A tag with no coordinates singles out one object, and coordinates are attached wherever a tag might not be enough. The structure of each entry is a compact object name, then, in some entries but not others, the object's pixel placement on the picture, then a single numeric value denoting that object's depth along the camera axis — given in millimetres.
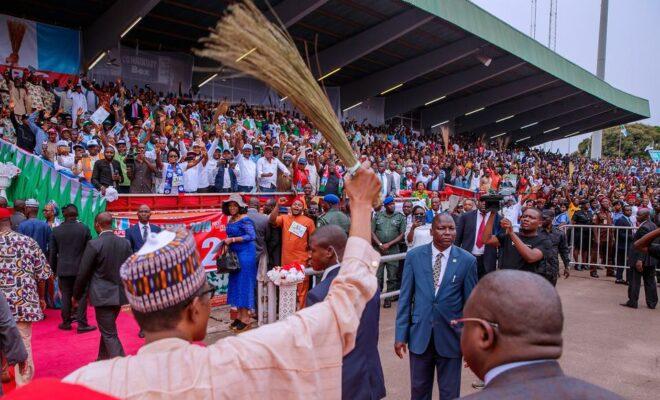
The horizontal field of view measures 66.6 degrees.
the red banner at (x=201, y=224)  7566
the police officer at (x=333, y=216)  7730
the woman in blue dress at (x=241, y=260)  6684
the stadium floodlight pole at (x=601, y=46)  39906
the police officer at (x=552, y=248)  4863
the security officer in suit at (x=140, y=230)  6723
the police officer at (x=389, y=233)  8261
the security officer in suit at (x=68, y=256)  6484
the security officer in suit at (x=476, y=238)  6922
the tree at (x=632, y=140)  58375
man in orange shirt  7461
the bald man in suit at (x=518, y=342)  1301
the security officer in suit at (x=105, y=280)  5066
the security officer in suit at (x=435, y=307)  3744
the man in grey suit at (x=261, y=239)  6806
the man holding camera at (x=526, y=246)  4707
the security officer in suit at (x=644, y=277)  8242
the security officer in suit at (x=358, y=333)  2848
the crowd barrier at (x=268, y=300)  6219
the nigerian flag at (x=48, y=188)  7609
